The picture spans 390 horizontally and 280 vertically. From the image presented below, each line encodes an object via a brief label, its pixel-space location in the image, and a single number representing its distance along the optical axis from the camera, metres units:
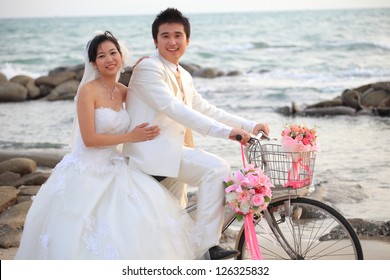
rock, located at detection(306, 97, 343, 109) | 11.77
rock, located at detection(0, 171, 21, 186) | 6.59
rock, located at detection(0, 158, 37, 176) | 6.97
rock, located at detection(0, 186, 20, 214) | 5.42
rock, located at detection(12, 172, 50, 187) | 6.42
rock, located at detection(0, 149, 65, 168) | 7.78
